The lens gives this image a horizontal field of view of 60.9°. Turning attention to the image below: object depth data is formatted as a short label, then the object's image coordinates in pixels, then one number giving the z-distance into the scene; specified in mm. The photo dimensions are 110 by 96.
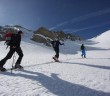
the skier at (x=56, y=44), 8434
